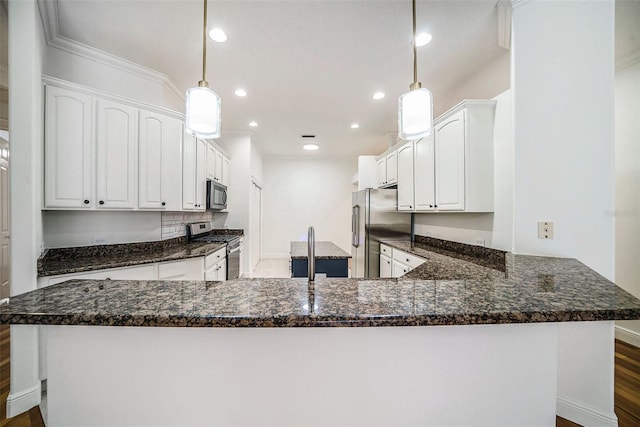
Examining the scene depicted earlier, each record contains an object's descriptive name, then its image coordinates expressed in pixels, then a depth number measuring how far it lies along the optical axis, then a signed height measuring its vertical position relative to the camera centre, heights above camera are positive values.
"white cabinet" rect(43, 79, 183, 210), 1.82 +0.51
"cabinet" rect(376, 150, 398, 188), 3.62 +0.71
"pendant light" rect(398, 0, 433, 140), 1.26 +0.53
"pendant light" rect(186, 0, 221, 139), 1.26 +0.54
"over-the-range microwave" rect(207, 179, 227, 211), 3.25 +0.25
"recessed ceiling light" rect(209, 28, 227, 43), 1.97 +1.45
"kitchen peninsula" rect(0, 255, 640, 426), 0.78 -0.50
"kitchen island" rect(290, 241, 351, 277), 2.54 -0.54
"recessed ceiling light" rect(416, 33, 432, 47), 2.01 +1.46
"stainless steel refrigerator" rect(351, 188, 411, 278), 3.61 -0.16
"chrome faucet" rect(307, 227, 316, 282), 0.98 -0.16
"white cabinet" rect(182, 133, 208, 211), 2.71 +0.46
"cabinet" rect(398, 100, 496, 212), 2.21 +0.52
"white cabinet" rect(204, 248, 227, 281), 2.64 -0.62
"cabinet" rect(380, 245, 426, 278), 2.66 -0.58
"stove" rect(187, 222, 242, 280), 3.37 -0.39
